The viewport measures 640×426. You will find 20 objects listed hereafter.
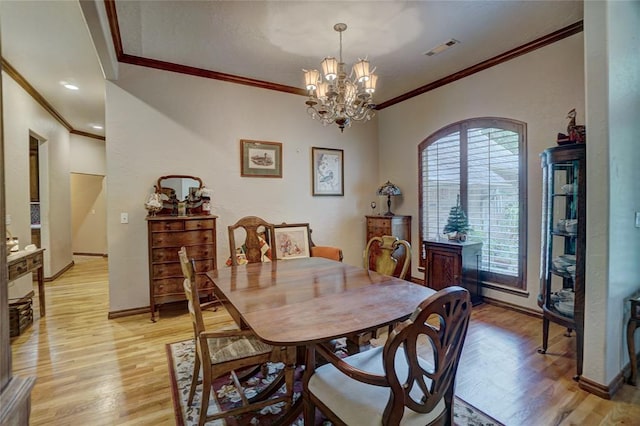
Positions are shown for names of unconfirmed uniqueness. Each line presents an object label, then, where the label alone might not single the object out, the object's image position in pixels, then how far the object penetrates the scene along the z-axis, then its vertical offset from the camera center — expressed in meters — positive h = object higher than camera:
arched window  3.63 +0.29
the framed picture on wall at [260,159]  4.35 +0.75
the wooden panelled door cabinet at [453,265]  3.74 -0.70
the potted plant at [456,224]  3.98 -0.20
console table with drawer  3.04 -0.56
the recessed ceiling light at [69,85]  4.40 +1.84
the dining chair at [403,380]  1.10 -0.73
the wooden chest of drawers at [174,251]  3.49 -0.47
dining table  1.40 -0.52
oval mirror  3.85 +0.32
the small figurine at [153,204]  3.61 +0.09
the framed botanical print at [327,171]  4.93 +0.64
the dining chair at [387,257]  2.51 -0.40
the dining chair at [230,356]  1.66 -0.82
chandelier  2.72 +1.11
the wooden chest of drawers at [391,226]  4.80 -0.27
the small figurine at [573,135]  2.58 +0.63
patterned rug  1.89 -1.28
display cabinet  2.37 -0.28
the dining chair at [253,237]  3.16 -0.28
